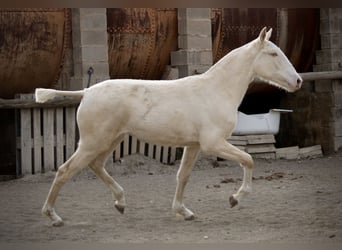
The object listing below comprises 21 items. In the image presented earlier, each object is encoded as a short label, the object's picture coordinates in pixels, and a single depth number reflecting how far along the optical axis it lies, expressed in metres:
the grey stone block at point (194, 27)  17.33
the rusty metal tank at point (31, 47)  15.08
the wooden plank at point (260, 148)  18.66
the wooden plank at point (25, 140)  15.53
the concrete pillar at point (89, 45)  15.87
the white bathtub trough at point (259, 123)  18.81
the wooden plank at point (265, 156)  18.72
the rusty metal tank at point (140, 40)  16.66
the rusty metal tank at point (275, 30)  18.48
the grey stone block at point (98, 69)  15.95
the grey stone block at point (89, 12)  15.78
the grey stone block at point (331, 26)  20.17
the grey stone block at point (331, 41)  20.28
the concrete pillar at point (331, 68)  19.77
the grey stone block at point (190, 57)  17.41
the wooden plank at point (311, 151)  19.37
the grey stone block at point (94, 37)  15.91
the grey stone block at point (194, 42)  17.39
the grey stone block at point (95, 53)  15.95
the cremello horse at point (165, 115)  9.87
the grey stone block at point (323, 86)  20.14
